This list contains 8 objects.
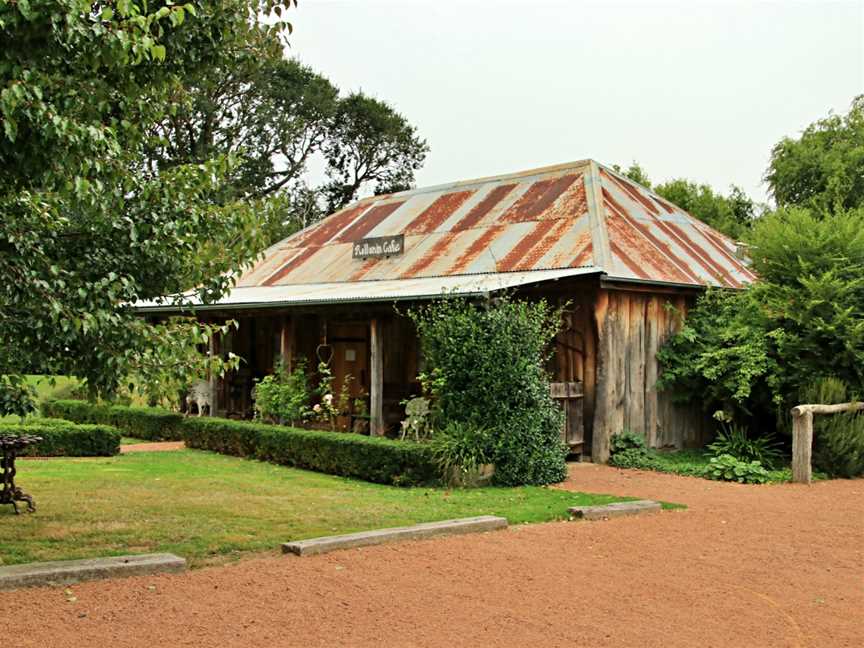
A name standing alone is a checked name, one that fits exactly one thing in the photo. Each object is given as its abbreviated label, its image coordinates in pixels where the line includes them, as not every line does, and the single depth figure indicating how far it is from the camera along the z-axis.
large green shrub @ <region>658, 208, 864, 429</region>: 12.94
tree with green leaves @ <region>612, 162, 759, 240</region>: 26.83
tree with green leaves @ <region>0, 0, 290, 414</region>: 5.08
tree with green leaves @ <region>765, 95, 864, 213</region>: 26.34
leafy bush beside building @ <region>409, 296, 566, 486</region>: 11.34
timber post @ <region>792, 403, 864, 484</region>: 12.12
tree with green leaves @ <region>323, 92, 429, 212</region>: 39.47
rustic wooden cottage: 13.87
